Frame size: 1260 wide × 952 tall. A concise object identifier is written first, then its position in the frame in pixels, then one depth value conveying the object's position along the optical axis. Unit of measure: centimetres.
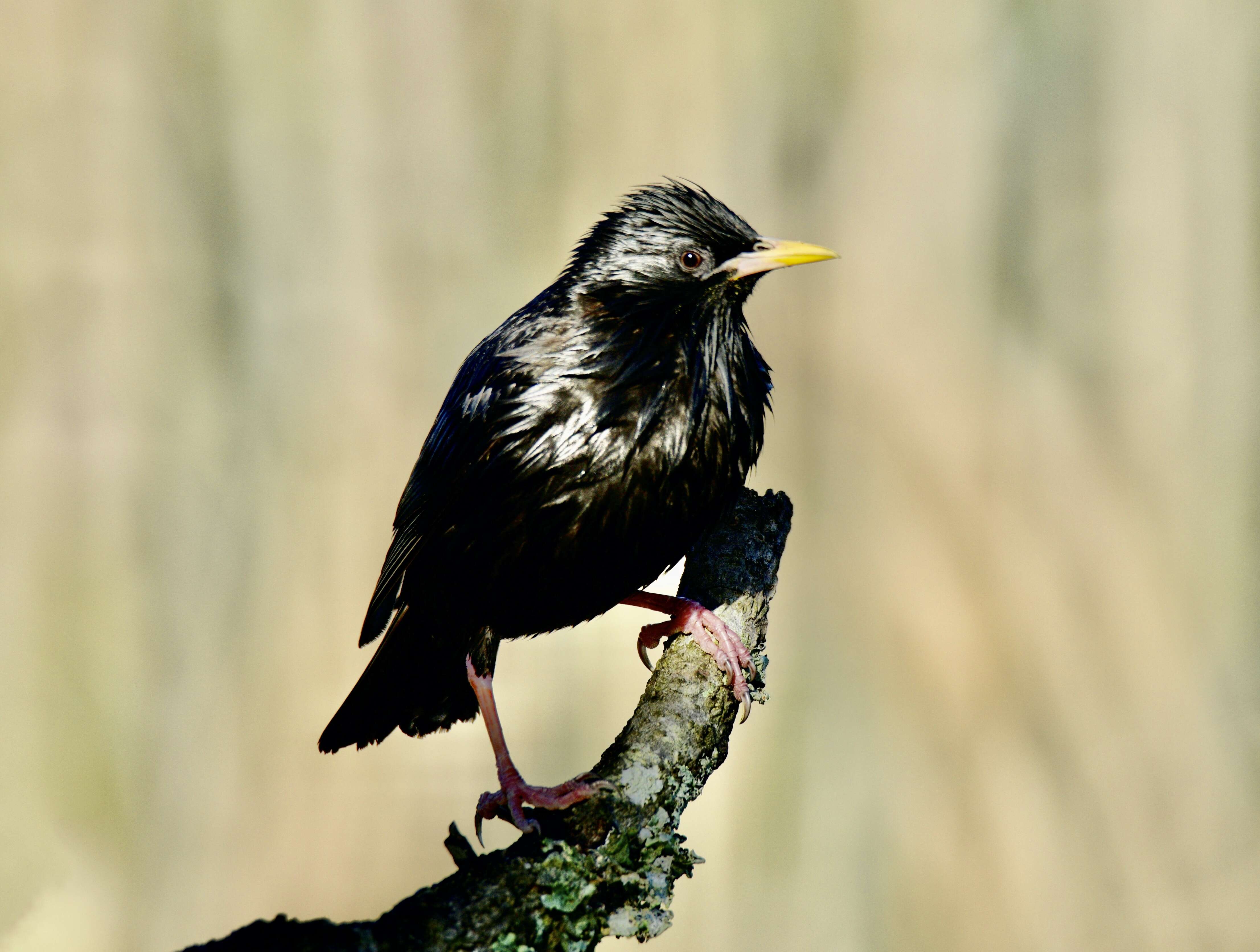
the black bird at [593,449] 671
